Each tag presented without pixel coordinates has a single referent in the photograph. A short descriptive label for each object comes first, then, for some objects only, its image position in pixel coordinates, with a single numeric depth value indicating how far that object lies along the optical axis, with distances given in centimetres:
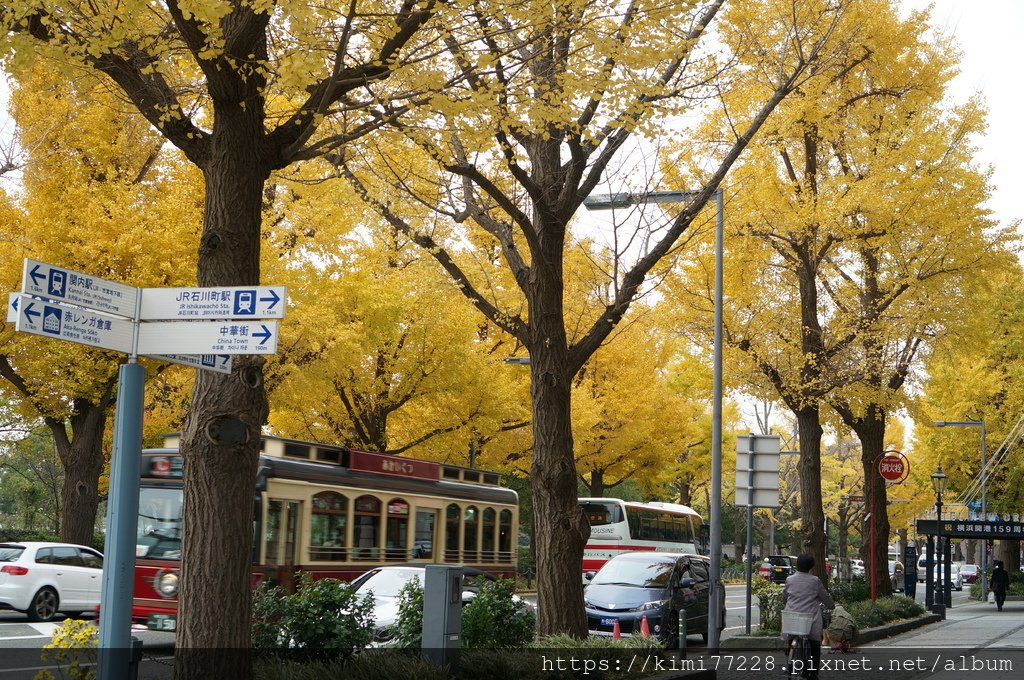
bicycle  1240
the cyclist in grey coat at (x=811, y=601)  1244
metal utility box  978
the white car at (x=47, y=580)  1906
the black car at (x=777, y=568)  5078
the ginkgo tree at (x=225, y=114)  782
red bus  1603
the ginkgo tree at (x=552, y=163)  949
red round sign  2261
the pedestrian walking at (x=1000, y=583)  3303
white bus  3491
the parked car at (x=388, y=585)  1421
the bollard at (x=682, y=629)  1514
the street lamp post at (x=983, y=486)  3681
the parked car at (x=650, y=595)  1872
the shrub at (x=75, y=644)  761
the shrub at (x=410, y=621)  1083
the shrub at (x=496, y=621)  1117
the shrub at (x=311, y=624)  987
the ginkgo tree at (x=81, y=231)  2219
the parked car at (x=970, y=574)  7082
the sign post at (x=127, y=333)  634
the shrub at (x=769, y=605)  1872
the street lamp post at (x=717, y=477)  1647
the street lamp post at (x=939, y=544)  2845
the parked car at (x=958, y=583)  5833
